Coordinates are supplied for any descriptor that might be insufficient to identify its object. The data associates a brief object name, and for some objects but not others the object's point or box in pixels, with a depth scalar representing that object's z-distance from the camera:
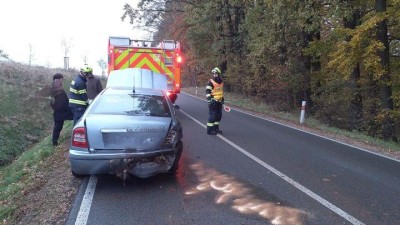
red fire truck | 14.03
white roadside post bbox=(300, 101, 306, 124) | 15.89
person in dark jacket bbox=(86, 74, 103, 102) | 11.61
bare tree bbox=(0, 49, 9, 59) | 35.73
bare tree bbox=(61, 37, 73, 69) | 44.25
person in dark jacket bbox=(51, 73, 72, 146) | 9.39
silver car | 5.87
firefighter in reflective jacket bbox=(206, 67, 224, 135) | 11.22
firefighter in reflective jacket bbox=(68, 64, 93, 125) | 9.43
